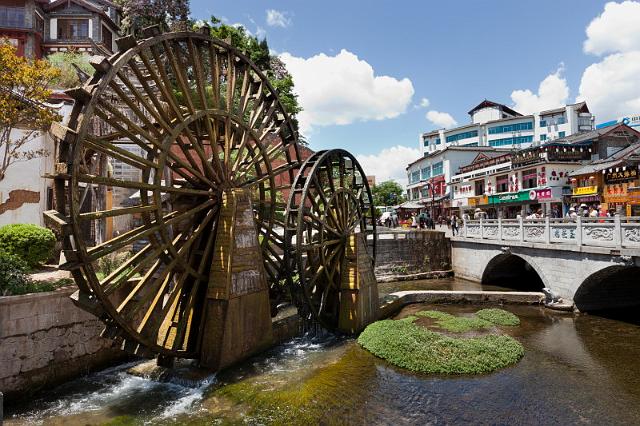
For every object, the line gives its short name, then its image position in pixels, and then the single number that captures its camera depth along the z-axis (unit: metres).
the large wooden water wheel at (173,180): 7.09
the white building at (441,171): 41.78
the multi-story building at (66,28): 28.66
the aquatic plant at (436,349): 9.26
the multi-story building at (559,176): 24.00
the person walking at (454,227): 24.44
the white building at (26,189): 13.90
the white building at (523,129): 51.19
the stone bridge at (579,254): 13.02
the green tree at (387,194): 64.94
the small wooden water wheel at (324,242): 11.25
